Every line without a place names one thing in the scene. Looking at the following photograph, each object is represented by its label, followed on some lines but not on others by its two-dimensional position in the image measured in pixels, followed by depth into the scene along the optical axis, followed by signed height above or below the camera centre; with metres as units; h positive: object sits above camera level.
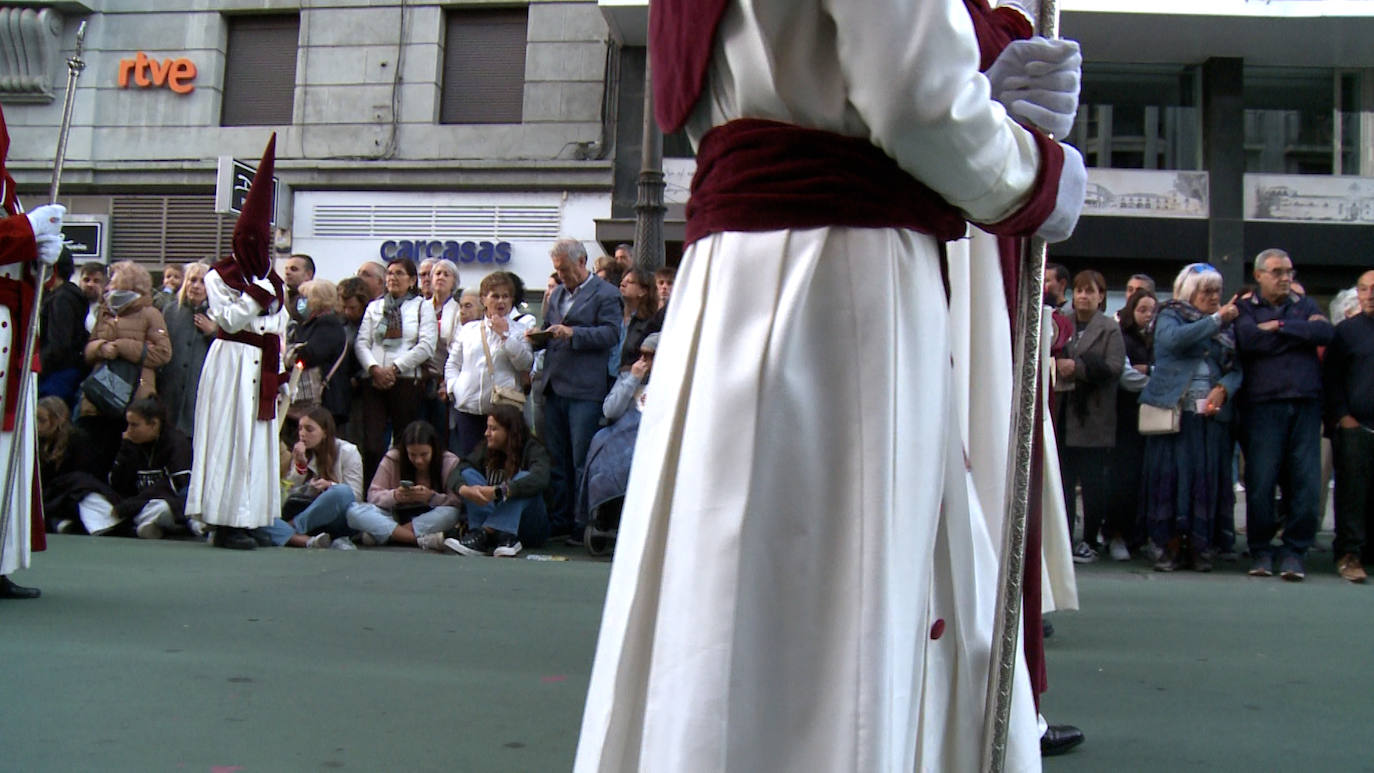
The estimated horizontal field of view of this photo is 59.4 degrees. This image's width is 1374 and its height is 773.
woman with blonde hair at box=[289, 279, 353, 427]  8.52 +0.63
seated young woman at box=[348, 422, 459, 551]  7.62 -0.39
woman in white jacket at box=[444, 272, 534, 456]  8.24 +0.56
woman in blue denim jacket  7.18 +0.29
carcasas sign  16.25 +2.54
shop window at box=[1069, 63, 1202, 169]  16.50 +4.86
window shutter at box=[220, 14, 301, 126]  16.89 +5.06
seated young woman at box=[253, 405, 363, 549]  7.60 -0.35
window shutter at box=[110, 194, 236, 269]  17.08 +2.83
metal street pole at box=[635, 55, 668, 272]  11.23 +2.15
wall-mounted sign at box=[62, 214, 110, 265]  14.66 +2.36
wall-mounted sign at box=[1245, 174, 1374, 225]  15.71 +3.63
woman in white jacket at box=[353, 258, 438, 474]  8.66 +0.57
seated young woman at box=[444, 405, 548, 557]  7.37 -0.30
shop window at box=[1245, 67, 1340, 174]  16.28 +4.84
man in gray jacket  7.92 +0.44
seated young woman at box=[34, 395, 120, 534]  8.00 -0.37
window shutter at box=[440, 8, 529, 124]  16.48 +5.13
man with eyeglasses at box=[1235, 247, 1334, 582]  7.03 +0.42
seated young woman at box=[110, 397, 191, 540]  8.01 -0.29
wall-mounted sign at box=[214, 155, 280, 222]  9.55 +1.96
